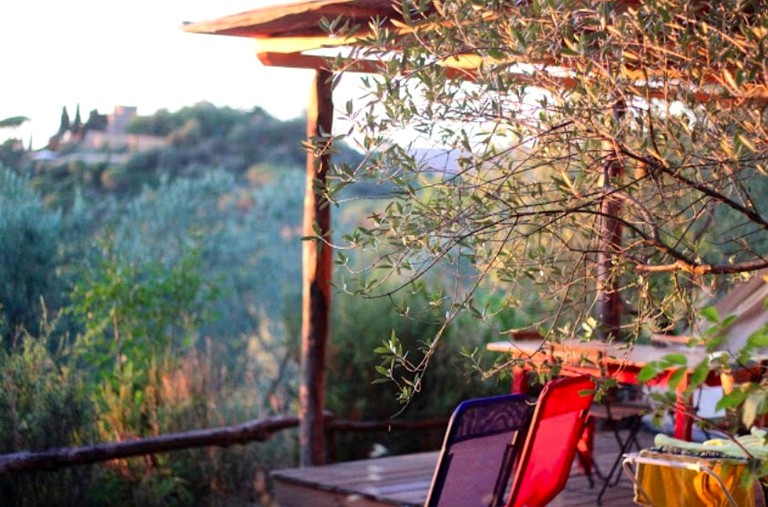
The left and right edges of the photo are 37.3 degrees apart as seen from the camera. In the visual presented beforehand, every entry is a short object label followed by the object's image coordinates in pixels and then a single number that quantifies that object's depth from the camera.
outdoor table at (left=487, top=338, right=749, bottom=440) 5.06
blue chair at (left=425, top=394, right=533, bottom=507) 3.92
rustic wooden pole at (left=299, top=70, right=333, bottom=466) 6.41
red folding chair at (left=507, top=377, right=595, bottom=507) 4.14
